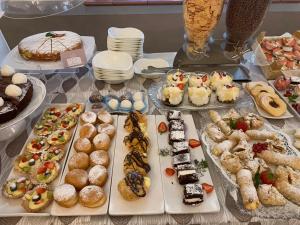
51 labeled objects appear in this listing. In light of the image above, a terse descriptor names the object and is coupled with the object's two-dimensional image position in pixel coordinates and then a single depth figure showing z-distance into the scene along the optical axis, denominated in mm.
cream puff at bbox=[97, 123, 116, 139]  1184
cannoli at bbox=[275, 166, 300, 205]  970
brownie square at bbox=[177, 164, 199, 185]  997
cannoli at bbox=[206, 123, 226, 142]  1163
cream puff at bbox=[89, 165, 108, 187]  990
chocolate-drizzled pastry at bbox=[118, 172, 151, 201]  937
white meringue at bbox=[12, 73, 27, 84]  1261
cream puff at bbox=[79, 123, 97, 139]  1165
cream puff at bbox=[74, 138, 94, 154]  1108
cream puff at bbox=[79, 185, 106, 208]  917
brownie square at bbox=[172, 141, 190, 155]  1098
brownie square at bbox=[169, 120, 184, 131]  1188
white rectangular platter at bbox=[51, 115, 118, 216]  911
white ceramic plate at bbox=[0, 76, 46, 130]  1122
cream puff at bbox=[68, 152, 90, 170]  1042
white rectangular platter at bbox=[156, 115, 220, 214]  932
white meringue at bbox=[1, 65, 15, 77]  1299
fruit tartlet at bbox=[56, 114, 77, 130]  1230
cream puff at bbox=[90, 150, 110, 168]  1060
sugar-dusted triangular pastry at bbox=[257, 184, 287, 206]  951
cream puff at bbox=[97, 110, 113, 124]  1240
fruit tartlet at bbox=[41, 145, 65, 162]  1080
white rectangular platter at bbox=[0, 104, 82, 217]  911
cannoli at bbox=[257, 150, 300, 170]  1078
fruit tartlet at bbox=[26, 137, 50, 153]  1114
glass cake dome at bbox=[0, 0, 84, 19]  1288
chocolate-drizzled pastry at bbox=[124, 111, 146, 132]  1187
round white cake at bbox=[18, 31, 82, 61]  1488
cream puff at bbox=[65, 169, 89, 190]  982
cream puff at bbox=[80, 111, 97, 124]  1233
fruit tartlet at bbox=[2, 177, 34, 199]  957
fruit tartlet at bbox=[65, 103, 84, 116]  1293
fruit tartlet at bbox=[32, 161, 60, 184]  1009
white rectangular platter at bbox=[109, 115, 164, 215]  927
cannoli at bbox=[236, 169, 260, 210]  939
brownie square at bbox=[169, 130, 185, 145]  1143
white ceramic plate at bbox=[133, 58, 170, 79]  1515
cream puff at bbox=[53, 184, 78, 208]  913
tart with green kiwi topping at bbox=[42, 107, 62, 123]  1265
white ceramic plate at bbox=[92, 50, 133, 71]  1451
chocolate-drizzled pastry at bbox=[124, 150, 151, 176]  1025
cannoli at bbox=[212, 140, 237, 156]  1104
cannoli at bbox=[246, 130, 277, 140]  1177
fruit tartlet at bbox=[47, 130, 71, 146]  1149
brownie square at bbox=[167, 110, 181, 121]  1245
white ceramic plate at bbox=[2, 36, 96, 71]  1457
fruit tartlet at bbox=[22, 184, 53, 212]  916
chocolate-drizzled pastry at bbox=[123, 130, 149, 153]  1107
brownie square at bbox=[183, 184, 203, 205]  935
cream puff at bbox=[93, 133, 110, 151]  1124
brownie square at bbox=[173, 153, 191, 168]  1052
